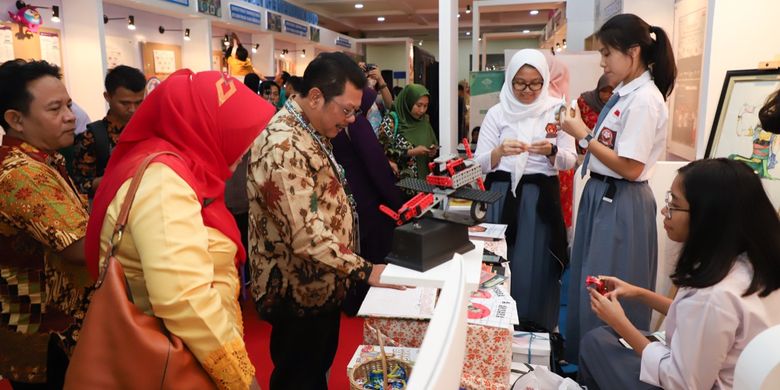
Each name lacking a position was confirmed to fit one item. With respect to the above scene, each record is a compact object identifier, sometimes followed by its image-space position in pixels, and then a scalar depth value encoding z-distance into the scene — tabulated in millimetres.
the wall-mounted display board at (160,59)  6820
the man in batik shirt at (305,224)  1535
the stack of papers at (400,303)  1727
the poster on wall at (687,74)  3143
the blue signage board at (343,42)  13461
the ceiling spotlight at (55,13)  5102
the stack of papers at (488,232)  2293
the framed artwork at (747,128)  2240
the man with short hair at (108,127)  2527
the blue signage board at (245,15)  7938
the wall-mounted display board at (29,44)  4594
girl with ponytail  2219
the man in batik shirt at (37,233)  1399
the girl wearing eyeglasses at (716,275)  1395
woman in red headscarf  998
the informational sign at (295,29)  10195
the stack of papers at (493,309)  1536
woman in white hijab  2590
